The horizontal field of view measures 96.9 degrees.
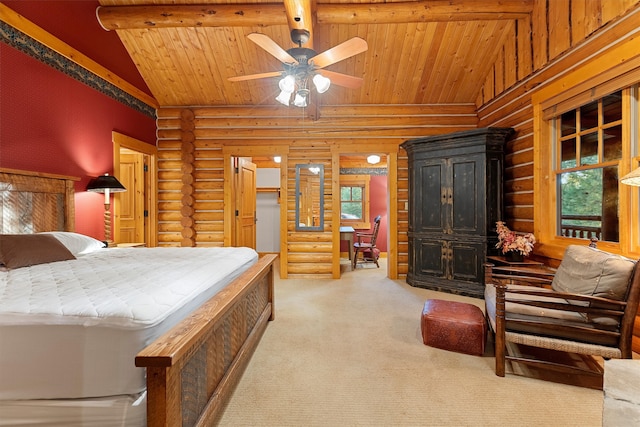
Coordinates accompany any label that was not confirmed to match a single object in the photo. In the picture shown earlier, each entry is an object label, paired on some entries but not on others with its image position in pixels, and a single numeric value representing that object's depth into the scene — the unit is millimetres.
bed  1128
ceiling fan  2551
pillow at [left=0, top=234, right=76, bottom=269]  2023
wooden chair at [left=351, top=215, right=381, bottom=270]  5902
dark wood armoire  3955
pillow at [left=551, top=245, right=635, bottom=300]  1894
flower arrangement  3305
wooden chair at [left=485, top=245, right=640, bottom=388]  1870
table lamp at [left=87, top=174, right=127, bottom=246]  3510
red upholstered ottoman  2398
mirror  5109
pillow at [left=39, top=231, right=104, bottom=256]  2633
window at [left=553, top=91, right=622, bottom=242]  2734
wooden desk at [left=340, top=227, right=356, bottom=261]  5615
